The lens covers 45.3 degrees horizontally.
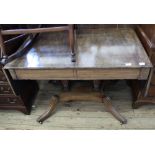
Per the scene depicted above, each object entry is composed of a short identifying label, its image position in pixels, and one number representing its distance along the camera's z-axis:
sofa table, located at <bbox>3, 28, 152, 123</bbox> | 1.18
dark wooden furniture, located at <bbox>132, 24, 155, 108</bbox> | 1.27
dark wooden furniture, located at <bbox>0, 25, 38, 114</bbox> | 1.33
